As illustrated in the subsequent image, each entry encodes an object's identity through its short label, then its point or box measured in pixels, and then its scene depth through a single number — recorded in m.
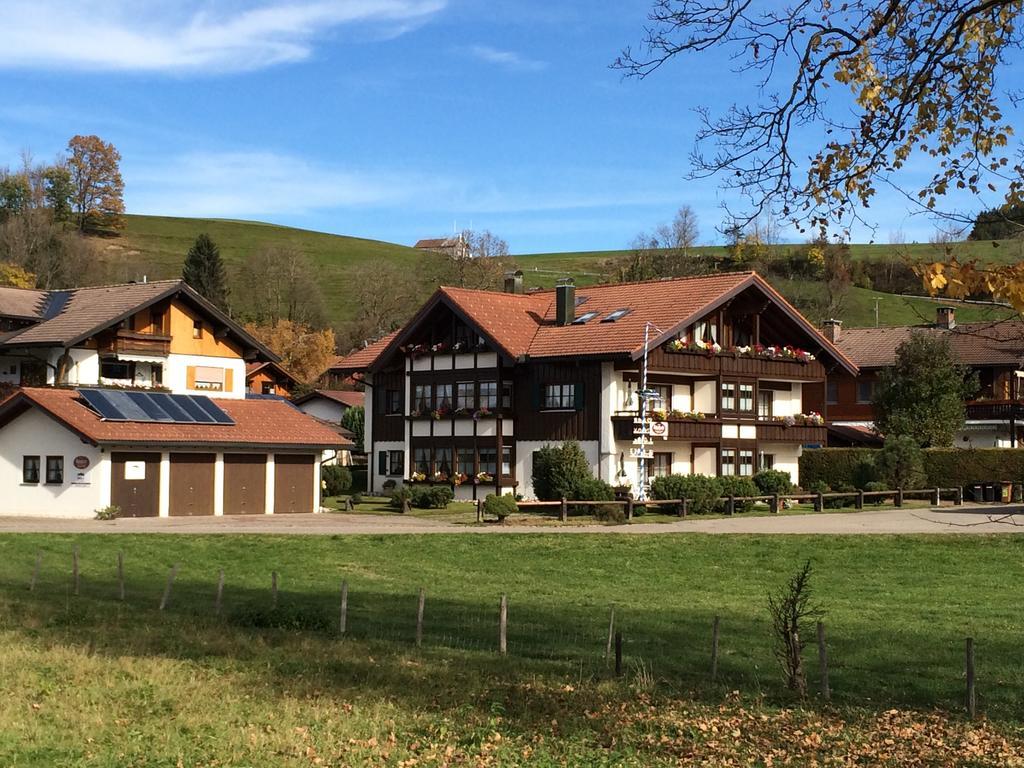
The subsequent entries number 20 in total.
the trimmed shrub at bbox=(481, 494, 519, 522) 44.34
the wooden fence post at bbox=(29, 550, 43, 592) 26.99
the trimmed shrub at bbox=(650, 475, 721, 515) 48.78
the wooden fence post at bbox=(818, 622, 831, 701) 16.22
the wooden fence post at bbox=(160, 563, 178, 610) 24.00
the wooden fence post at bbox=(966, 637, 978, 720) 15.32
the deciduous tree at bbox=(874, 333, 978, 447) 62.91
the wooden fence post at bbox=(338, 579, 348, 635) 21.05
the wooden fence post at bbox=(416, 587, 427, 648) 20.20
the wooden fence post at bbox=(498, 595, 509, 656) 19.39
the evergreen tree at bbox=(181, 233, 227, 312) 106.69
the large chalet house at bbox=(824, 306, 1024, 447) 68.00
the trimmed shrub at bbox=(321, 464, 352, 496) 61.47
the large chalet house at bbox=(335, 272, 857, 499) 53.88
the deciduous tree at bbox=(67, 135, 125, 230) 129.25
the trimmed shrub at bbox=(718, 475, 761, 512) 50.06
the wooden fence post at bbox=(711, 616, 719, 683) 17.67
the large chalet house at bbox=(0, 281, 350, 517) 46.19
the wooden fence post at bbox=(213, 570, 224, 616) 23.26
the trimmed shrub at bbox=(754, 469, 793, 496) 54.12
